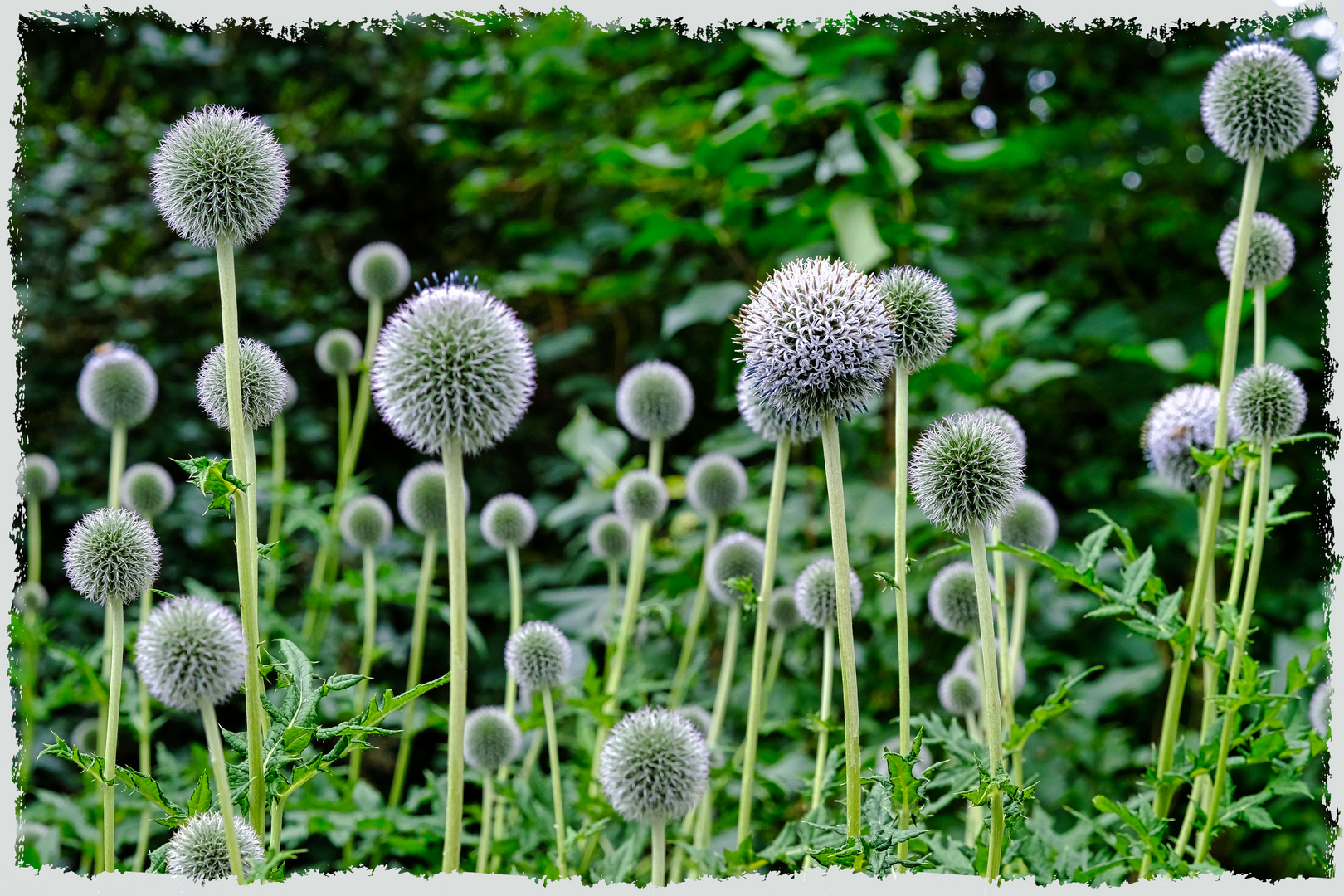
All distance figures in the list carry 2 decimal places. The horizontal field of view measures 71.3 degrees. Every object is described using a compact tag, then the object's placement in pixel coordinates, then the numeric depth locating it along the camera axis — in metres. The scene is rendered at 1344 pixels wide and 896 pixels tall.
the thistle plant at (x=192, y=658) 1.55
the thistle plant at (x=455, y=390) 1.42
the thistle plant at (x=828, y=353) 1.37
